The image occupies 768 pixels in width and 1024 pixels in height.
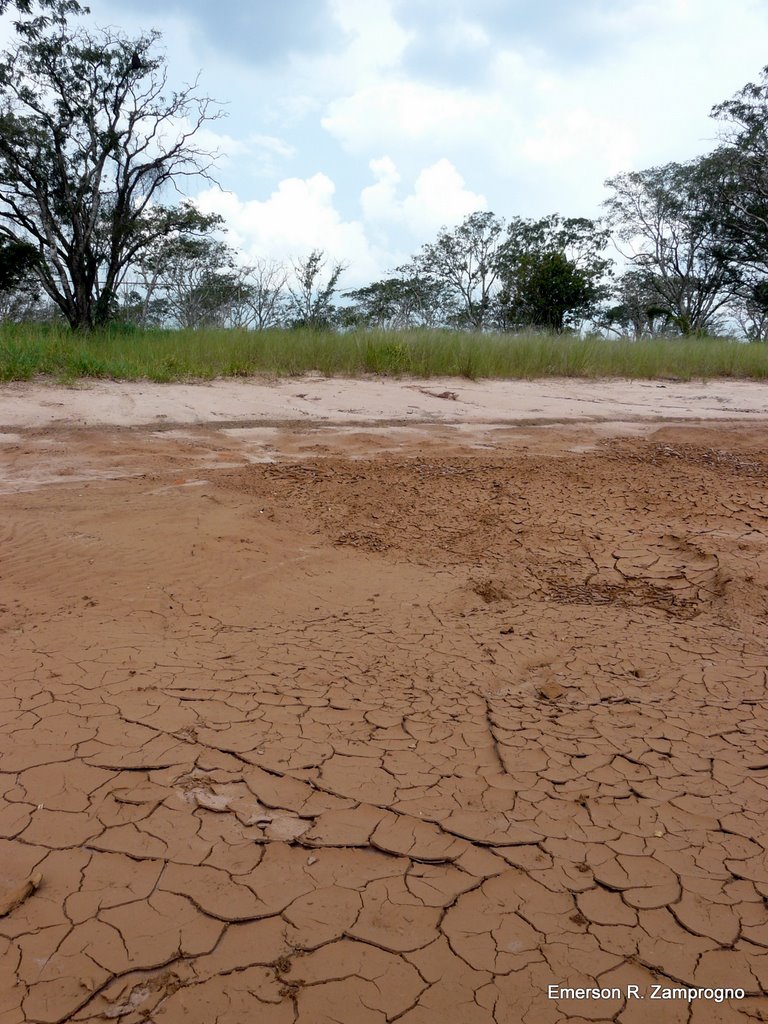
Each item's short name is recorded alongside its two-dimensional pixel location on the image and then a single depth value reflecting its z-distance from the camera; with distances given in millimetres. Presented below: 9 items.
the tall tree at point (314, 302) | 21206
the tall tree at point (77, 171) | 13125
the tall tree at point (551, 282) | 19422
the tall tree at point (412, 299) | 25641
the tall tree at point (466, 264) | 24000
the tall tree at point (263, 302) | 24609
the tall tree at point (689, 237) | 21250
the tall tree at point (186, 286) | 19891
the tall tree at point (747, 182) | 18594
